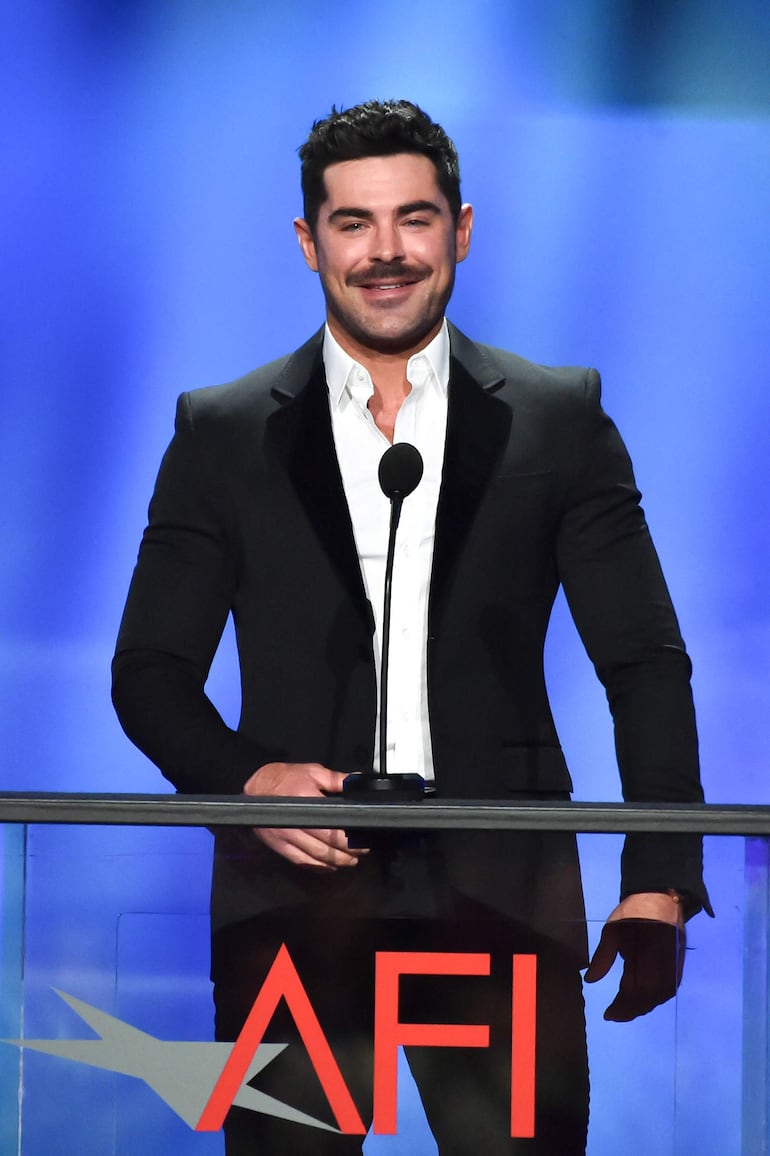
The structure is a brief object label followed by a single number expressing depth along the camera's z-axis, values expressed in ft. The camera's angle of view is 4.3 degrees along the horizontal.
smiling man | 31.69
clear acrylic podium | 31.63
